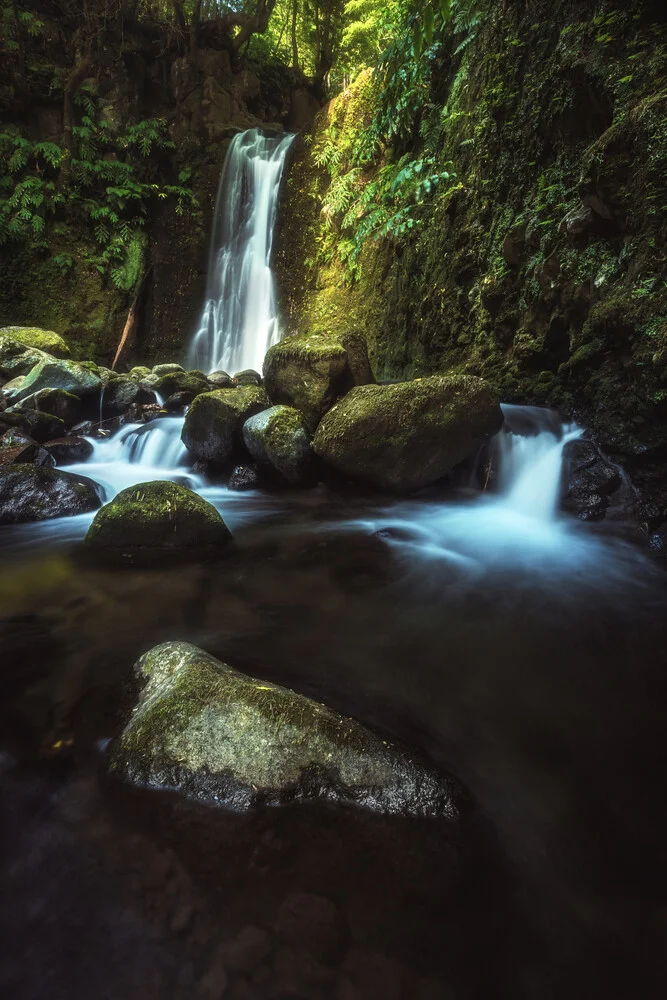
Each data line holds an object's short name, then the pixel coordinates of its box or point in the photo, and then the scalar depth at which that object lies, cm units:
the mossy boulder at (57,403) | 900
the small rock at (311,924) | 134
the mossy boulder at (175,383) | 1100
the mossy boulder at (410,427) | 591
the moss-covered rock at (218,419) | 711
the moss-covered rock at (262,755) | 178
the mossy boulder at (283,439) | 663
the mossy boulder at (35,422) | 802
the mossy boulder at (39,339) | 1149
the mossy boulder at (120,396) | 1043
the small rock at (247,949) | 129
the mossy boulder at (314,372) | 702
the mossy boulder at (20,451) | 653
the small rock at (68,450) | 813
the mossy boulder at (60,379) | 944
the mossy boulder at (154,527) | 444
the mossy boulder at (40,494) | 547
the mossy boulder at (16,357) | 1042
